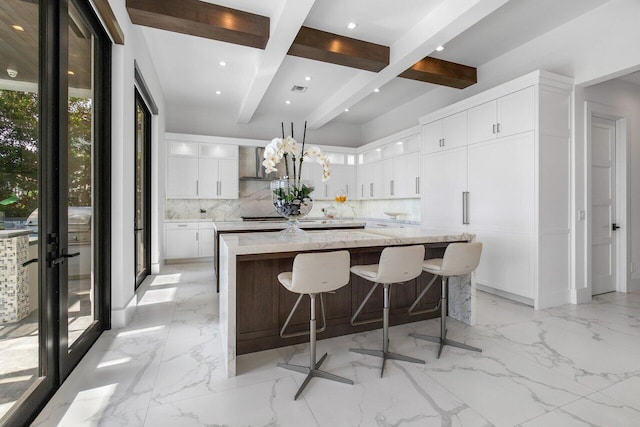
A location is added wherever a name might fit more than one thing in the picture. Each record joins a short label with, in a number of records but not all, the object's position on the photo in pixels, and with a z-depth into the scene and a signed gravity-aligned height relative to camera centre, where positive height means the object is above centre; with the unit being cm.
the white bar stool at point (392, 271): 208 -41
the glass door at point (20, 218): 137 -1
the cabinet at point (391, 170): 550 +88
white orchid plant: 262 +54
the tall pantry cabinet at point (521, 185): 335 +33
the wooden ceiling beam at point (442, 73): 417 +197
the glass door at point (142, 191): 415 +35
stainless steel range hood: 662 +103
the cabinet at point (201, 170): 600 +90
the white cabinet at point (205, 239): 599 -49
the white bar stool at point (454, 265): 230 -41
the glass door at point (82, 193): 198 +17
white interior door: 382 +10
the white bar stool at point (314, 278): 184 -41
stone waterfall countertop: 202 -23
